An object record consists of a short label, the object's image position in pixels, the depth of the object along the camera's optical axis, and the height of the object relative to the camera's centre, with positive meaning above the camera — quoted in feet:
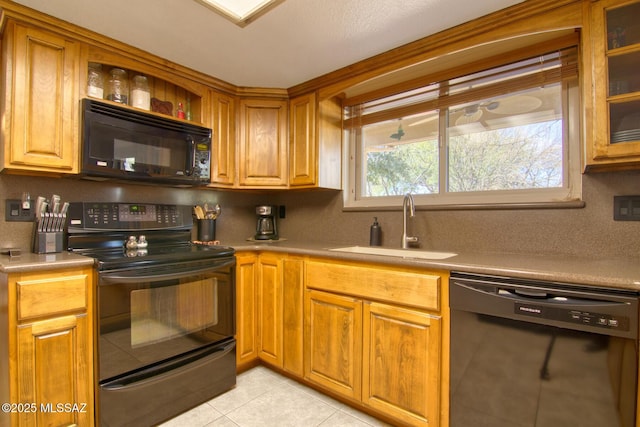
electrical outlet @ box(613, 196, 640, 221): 4.81 +0.13
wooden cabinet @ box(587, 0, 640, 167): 4.24 +1.84
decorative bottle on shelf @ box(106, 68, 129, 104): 6.45 +2.75
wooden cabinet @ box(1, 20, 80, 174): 5.14 +2.01
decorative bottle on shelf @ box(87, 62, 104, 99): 6.05 +2.66
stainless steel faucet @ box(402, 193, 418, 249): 6.75 -0.09
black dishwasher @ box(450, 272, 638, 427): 3.45 -1.67
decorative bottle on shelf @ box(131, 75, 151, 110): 6.66 +2.64
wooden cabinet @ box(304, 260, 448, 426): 4.78 -2.07
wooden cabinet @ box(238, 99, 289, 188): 8.41 +1.98
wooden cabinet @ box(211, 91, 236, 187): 7.88 +1.97
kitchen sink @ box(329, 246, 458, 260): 5.95 -0.71
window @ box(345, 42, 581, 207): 5.68 +1.67
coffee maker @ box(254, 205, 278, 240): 8.64 -0.22
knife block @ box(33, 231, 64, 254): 5.46 -0.42
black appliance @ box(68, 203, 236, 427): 4.97 -1.71
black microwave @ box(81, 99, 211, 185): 5.80 +1.47
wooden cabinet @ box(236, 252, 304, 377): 6.70 -2.08
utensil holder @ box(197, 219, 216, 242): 8.05 -0.32
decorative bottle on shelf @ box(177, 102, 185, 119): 7.57 +2.53
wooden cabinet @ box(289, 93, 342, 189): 7.96 +1.95
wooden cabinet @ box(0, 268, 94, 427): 4.34 -1.85
